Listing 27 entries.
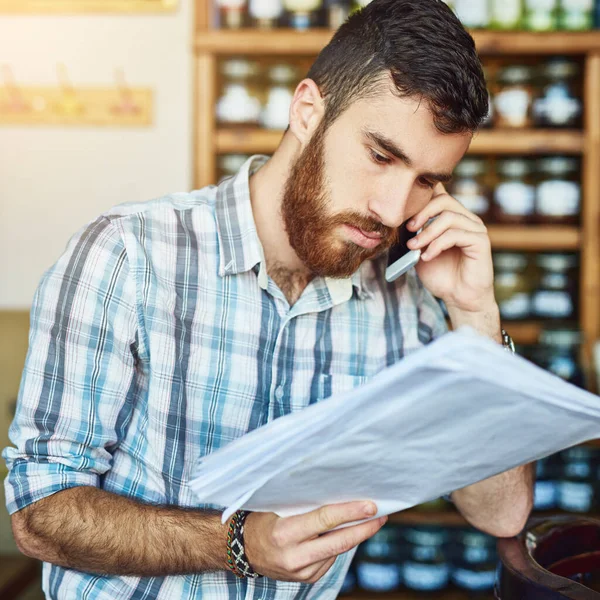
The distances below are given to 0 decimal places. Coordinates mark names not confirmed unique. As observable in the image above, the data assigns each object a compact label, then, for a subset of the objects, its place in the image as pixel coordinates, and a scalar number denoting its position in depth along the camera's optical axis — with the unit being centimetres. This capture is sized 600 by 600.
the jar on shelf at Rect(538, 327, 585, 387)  193
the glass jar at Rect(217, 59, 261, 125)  200
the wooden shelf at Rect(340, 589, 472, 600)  198
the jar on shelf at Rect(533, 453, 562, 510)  194
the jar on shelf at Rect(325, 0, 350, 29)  196
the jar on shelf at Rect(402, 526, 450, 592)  195
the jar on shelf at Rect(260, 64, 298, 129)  197
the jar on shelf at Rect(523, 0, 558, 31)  194
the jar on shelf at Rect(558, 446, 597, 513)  194
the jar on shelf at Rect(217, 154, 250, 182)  204
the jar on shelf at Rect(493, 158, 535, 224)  199
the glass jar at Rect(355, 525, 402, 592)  196
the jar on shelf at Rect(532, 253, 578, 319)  201
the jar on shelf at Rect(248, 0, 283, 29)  196
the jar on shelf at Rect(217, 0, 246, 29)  198
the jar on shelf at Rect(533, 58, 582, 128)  196
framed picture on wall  212
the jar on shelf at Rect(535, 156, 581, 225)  198
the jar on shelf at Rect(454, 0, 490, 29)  192
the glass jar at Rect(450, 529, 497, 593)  195
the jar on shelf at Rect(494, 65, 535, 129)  196
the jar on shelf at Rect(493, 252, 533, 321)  201
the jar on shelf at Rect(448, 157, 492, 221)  201
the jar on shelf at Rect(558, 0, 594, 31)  194
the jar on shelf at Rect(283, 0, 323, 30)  196
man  87
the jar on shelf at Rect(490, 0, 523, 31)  194
